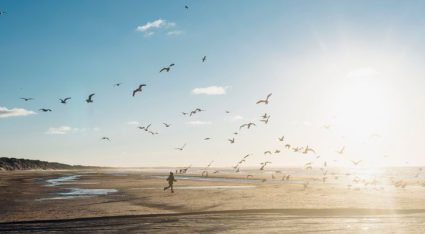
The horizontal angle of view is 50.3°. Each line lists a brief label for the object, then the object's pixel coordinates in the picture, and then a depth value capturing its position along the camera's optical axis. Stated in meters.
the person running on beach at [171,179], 44.06
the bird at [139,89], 35.48
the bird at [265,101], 37.31
